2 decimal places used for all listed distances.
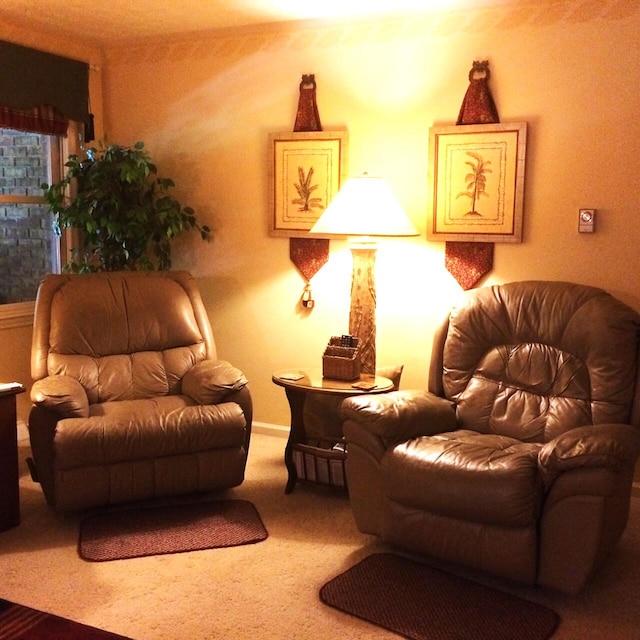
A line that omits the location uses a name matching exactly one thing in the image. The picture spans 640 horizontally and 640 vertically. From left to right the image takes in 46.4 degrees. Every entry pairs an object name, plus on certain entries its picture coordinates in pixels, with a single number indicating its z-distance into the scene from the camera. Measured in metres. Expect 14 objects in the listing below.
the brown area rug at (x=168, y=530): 2.89
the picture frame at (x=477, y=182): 3.52
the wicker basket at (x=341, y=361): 3.44
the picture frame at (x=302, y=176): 3.95
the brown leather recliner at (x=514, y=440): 2.46
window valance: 3.97
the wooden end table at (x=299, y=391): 3.36
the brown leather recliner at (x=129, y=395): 3.05
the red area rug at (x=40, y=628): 2.30
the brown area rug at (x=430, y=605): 2.36
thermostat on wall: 3.39
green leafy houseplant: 4.12
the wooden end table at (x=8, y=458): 2.98
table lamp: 3.38
